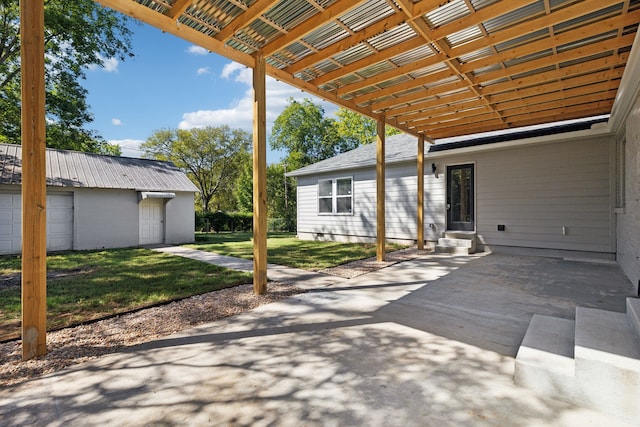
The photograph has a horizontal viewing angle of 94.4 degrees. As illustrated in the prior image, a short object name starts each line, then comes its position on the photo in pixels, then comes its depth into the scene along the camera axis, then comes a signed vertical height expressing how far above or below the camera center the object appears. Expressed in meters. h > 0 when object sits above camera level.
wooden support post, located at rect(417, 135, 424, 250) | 8.45 +1.03
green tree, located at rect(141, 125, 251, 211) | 24.73 +5.46
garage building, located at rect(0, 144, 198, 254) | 9.05 +0.55
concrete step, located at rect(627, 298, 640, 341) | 2.11 -0.79
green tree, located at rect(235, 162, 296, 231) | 22.77 +1.92
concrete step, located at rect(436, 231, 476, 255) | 7.84 -0.80
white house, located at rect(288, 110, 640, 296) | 6.11 +0.55
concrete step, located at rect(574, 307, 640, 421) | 1.72 -0.97
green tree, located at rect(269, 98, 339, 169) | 31.61 +9.00
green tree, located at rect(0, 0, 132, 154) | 10.83 +6.54
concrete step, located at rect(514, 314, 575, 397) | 1.91 -1.02
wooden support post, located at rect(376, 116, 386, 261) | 6.71 +0.44
